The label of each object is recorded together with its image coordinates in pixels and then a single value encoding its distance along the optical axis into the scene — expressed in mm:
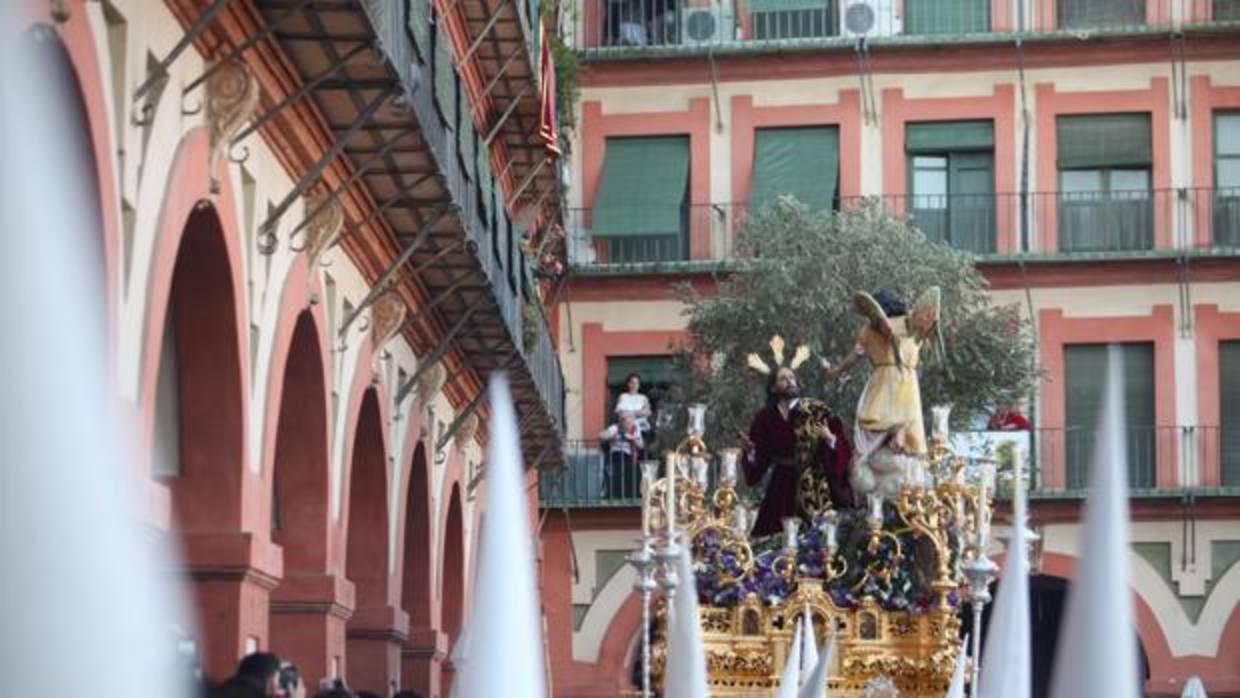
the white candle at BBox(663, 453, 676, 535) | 20688
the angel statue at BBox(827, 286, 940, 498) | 20828
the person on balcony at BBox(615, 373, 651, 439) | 45719
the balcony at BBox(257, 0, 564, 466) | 19266
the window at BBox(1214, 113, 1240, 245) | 46469
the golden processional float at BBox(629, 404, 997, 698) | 20125
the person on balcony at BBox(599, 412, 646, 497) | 45656
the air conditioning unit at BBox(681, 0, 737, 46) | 48562
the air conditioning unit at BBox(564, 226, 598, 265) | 47875
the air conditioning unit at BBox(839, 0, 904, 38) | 47938
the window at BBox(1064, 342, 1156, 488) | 46062
